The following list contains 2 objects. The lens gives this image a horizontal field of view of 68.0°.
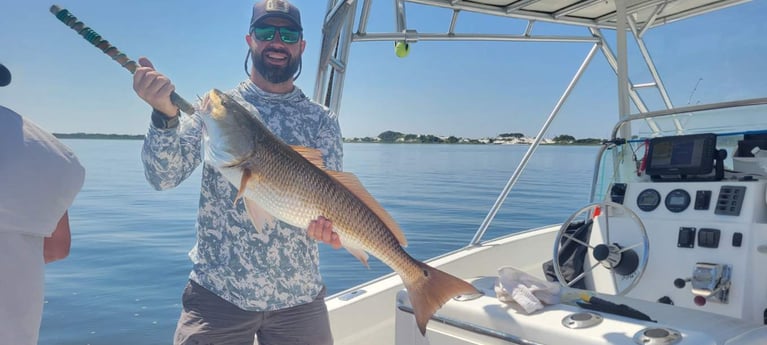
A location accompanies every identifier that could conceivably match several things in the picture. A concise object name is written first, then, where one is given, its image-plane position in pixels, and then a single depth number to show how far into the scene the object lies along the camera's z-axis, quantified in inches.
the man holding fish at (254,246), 81.9
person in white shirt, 48.2
